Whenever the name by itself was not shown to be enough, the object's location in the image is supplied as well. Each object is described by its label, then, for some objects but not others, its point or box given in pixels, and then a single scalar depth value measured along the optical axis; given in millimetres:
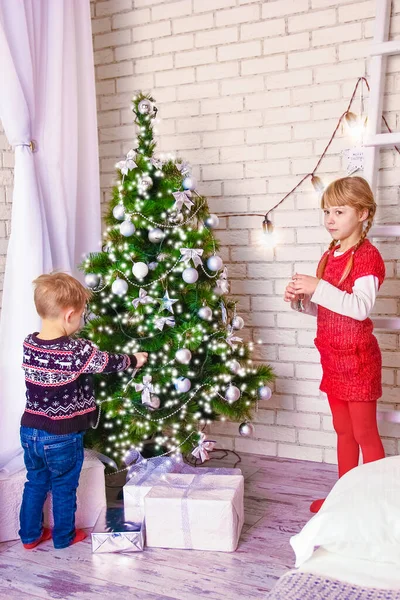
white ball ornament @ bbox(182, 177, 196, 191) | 2420
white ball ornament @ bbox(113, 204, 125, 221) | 2418
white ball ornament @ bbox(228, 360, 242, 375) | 2438
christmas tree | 2402
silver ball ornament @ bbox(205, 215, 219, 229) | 2514
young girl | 2256
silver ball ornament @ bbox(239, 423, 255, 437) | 2564
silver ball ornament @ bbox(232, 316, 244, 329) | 2557
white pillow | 1141
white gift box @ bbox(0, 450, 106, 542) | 2283
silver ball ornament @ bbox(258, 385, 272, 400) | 2527
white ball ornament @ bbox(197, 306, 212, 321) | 2404
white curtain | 2410
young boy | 2150
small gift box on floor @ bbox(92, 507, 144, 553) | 2145
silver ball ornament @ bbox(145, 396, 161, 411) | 2377
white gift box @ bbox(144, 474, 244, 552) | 2125
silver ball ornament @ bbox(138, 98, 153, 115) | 2465
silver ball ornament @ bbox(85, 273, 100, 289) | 2449
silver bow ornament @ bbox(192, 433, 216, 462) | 2441
